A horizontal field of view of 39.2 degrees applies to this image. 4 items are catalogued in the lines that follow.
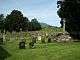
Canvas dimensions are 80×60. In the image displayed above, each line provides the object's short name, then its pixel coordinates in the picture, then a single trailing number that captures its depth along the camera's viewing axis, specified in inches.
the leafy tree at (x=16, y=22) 1892.9
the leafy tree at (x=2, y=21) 1976.2
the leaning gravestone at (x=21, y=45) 566.7
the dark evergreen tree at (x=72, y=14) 829.4
